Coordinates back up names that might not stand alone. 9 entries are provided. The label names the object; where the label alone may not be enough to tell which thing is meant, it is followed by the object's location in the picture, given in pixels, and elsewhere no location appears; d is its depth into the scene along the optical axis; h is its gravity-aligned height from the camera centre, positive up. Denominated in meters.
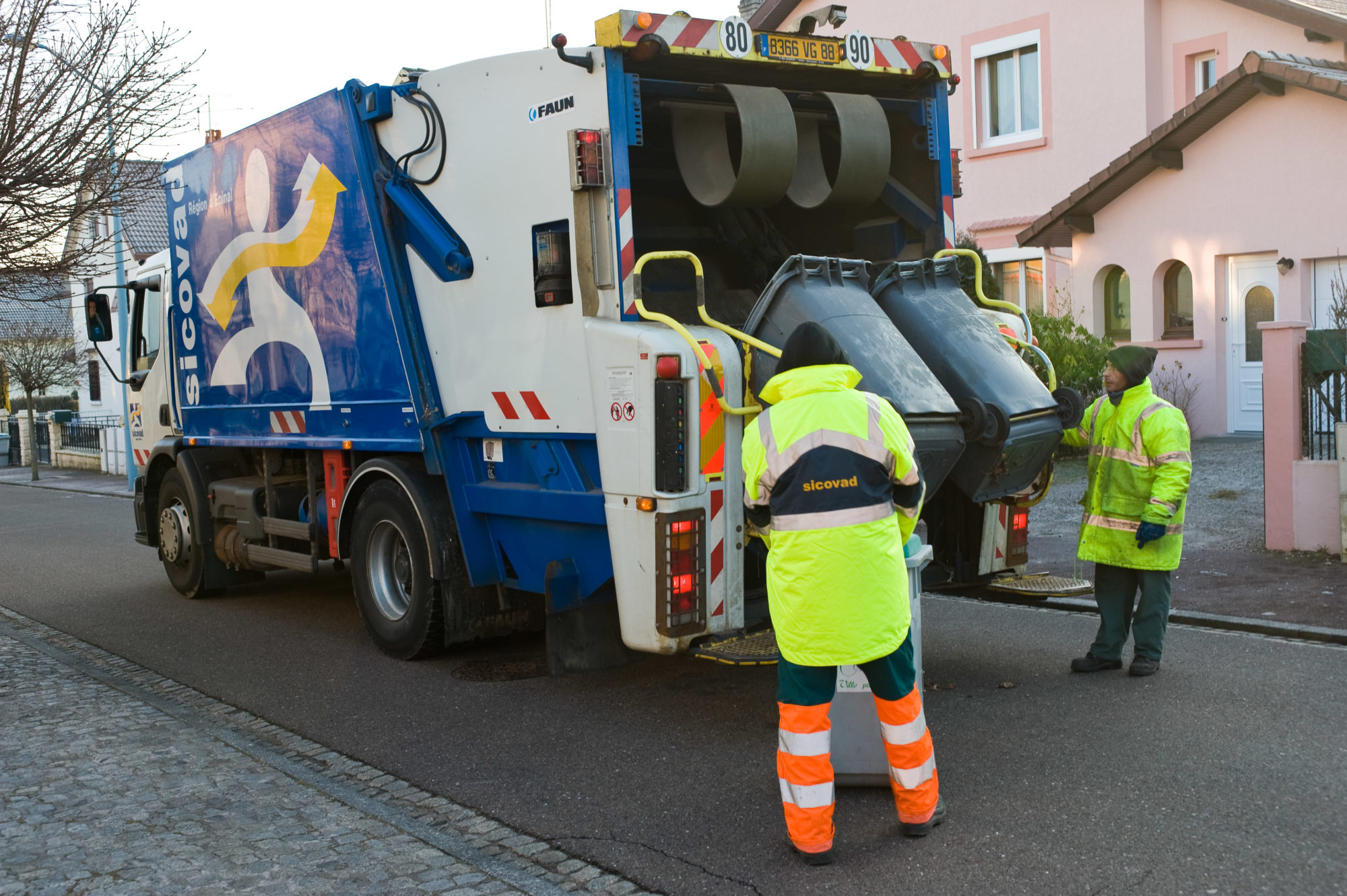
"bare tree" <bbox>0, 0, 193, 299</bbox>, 7.70 +1.77
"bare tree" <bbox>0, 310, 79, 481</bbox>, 26.62 +1.15
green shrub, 13.50 +0.17
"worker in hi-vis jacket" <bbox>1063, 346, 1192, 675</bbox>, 5.66 -0.61
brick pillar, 8.70 -0.46
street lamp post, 7.85 +1.35
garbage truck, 5.14 +0.35
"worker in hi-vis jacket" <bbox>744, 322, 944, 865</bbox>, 3.94 -0.59
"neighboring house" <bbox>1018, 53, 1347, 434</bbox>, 13.14 +1.57
